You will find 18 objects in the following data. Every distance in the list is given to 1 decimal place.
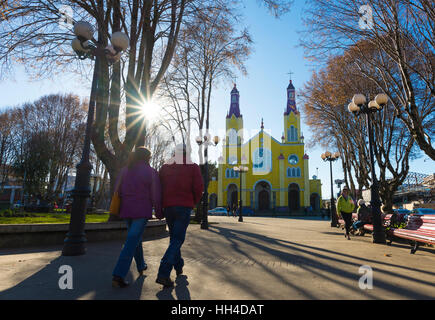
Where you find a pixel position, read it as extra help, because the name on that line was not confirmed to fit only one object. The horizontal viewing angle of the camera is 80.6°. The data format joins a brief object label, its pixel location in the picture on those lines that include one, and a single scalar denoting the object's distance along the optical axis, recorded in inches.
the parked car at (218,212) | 1470.2
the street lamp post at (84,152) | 193.2
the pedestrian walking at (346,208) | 341.7
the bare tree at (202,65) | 509.7
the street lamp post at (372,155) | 298.2
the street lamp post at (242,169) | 919.7
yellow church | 1616.6
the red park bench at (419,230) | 209.5
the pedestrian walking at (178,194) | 129.1
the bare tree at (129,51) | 312.2
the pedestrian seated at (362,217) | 367.9
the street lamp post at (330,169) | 609.0
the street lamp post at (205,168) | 474.9
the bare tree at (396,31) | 277.6
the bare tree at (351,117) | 499.2
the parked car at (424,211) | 775.0
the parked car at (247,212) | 1487.0
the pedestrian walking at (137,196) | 123.3
